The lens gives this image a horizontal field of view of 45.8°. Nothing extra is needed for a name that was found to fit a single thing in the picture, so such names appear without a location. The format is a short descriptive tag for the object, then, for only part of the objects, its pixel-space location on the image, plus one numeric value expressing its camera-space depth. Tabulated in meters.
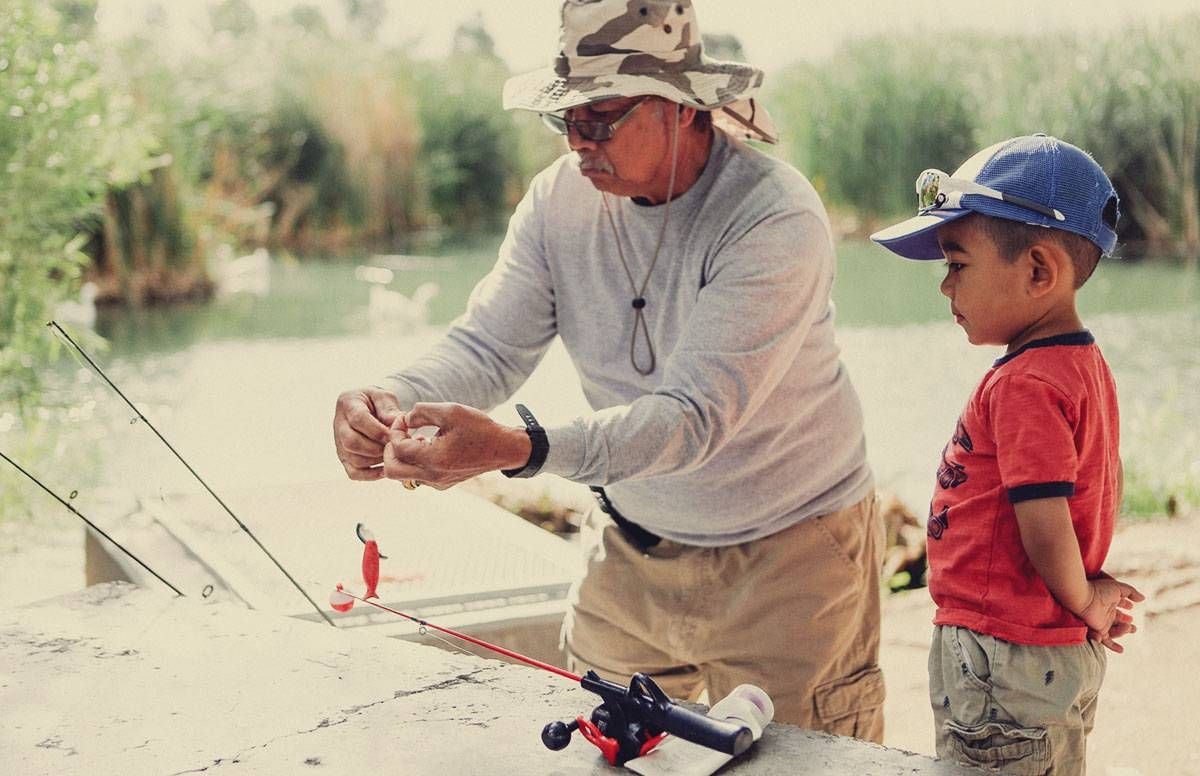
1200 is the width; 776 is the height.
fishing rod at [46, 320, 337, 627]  2.34
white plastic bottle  1.67
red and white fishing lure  2.14
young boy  1.79
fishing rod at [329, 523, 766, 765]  1.66
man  2.13
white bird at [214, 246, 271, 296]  10.30
